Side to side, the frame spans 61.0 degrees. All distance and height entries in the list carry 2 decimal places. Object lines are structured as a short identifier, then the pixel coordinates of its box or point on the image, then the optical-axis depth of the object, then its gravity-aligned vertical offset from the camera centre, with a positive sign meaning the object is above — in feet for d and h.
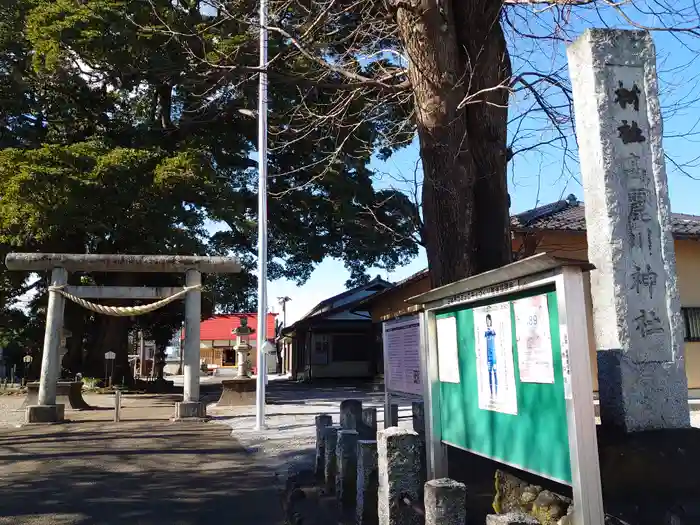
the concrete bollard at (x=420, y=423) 18.08 -2.17
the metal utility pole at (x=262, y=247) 40.47 +8.82
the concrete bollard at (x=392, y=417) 24.89 -2.20
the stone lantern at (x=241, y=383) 54.70 -1.43
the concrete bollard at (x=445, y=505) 11.61 -2.73
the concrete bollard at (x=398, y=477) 14.08 -2.68
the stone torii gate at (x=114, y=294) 44.27 +6.05
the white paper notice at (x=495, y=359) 13.01 +0.06
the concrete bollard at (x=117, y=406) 43.66 -2.57
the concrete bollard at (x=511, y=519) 9.74 -2.60
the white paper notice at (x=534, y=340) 11.66 +0.43
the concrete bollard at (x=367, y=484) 16.12 -3.24
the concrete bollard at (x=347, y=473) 18.70 -3.37
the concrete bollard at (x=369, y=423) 23.27 -2.35
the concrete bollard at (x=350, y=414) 24.31 -2.01
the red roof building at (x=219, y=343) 215.72 +9.07
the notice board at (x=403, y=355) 22.53 +0.34
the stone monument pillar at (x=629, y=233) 15.79 +3.46
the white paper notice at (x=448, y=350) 15.97 +0.34
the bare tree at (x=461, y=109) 23.20 +10.11
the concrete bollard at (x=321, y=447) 22.46 -3.07
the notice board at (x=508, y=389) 11.45 -0.60
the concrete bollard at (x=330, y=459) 20.68 -3.26
